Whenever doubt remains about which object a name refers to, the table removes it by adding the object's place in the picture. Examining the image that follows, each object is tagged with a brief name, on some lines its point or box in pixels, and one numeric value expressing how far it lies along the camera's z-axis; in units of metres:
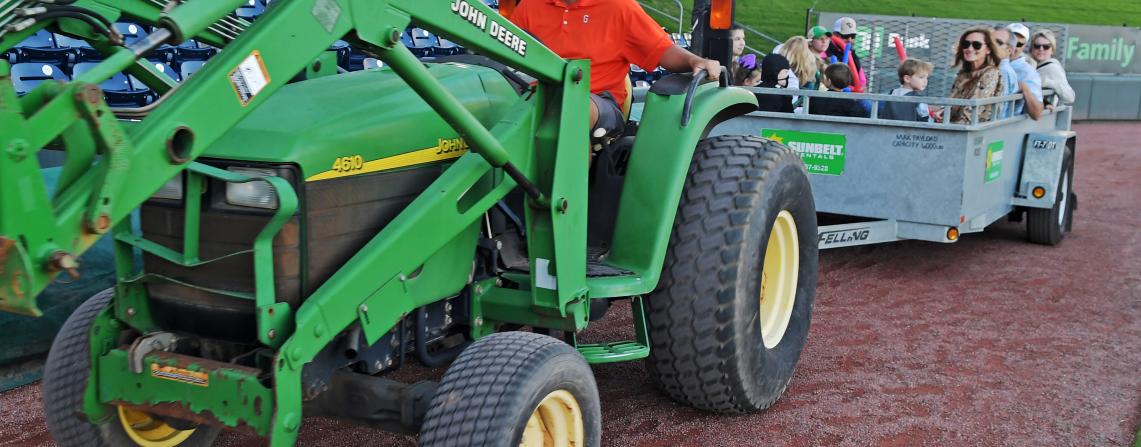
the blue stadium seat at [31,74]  7.82
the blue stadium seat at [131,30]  9.04
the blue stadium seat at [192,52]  9.32
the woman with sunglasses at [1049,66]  8.11
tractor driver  3.88
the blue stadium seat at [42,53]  8.32
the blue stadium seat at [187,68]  8.61
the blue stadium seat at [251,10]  10.41
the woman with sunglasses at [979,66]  7.32
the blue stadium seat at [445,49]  12.03
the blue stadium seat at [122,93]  7.88
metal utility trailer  6.35
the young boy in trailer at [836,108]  6.86
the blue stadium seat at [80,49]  8.65
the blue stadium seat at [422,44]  11.90
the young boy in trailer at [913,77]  7.87
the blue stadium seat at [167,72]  8.49
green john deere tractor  2.28
